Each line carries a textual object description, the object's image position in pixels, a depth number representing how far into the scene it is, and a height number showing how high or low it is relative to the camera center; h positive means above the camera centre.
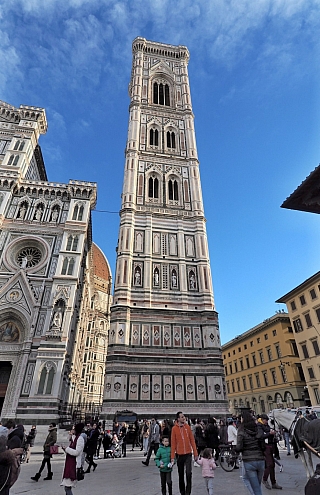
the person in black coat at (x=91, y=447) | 8.57 -0.26
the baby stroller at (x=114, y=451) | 11.87 -0.49
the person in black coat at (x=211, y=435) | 8.70 +0.00
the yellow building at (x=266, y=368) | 29.78 +6.33
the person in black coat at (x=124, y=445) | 12.33 -0.33
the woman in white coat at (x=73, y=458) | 4.68 -0.30
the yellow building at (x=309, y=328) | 25.20 +7.81
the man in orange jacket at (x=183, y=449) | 5.06 -0.20
